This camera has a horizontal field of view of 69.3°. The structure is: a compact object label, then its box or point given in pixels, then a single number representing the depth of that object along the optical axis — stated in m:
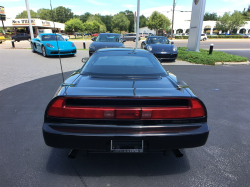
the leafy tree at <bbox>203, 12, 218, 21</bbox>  113.94
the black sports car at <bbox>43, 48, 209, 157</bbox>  1.81
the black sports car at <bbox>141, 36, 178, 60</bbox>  10.02
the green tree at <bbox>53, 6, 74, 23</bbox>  91.75
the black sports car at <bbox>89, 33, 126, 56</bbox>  9.83
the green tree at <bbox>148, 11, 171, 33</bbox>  57.69
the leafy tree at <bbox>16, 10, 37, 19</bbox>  92.61
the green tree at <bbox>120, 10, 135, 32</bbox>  108.66
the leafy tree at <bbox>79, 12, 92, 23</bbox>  103.20
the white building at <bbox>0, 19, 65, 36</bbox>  48.84
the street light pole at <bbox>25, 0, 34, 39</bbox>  15.27
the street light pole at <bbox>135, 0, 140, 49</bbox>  14.09
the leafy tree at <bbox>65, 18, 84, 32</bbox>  46.69
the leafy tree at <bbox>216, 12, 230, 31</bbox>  58.07
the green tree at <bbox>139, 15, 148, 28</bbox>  113.04
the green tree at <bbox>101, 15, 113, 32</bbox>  108.68
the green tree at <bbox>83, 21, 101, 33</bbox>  54.19
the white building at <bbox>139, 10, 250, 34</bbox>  67.00
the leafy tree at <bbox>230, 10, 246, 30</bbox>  55.75
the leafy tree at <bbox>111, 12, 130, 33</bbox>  69.31
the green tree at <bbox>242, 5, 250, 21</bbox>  76.56
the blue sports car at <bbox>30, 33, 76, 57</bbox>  10.81
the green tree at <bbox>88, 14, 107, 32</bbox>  66.96
